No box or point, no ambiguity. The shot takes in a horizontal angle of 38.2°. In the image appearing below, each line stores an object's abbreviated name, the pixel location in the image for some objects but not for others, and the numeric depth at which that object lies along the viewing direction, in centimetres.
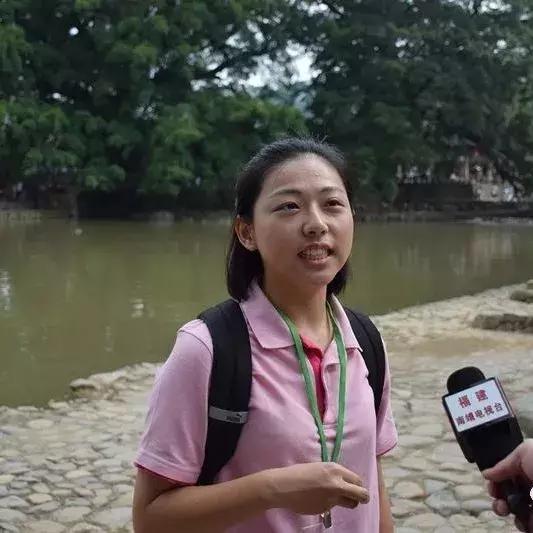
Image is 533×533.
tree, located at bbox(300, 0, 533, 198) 2489
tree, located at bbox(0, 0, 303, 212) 2227
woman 114
